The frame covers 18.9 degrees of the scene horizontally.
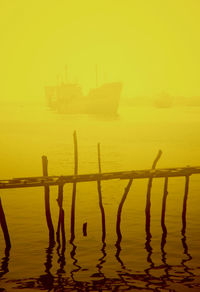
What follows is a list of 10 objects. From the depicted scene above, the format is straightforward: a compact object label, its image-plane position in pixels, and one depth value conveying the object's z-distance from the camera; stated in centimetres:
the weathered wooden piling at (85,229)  2623
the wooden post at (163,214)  2634
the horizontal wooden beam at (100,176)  2357
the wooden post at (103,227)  2581
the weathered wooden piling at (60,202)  2458
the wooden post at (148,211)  2614
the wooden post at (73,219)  2536
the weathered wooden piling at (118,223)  2581
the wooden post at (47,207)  2498
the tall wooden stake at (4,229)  2405
